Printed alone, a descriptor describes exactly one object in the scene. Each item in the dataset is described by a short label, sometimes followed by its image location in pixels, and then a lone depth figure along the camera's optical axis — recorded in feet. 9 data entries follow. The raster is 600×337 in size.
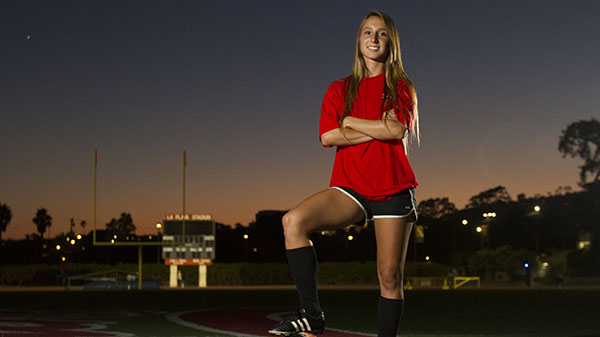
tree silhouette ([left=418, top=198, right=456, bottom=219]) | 377.71
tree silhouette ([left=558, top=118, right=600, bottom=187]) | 159.84
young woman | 11.37
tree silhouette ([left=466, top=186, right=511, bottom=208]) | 358.43
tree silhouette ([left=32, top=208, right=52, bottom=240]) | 302.45
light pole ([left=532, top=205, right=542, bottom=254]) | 197.10
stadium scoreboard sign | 146.20
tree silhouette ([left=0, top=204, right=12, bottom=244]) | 275.80
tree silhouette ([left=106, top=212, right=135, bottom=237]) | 350.29
